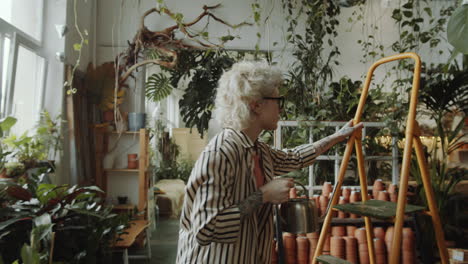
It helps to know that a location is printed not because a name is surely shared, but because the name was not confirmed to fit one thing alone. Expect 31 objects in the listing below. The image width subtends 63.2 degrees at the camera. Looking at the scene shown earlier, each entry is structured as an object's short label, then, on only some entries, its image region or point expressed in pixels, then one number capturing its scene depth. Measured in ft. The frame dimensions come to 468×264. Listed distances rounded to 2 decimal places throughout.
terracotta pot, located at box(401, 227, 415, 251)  6.57
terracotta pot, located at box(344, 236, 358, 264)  6.52
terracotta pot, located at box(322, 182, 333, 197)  7.83
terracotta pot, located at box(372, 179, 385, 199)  7.78
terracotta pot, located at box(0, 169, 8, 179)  8.06
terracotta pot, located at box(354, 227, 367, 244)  6.57
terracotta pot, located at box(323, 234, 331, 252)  6.99
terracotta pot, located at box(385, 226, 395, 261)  6.65
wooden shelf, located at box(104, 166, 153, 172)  13.47
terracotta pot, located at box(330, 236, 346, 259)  6.53
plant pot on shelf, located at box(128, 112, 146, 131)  13.52
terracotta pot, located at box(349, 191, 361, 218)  7.46
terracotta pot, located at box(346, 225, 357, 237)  7.02
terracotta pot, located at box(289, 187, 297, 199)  7.66
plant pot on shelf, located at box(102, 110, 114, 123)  13.52
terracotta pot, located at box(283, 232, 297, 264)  6.66
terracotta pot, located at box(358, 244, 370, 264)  6.53
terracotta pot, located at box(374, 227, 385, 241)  6.82
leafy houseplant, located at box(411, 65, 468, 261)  10.03
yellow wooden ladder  3.81
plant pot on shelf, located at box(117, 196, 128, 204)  13.61
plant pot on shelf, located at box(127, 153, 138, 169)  13.67
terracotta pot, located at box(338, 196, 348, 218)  7.23
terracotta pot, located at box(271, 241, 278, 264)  6.75
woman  3.73
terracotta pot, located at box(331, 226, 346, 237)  7.03
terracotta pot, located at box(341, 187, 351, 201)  7.71
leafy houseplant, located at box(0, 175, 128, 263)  6.42
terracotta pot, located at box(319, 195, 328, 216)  7.43
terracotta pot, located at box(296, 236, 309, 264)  6.61
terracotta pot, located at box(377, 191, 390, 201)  7.39
